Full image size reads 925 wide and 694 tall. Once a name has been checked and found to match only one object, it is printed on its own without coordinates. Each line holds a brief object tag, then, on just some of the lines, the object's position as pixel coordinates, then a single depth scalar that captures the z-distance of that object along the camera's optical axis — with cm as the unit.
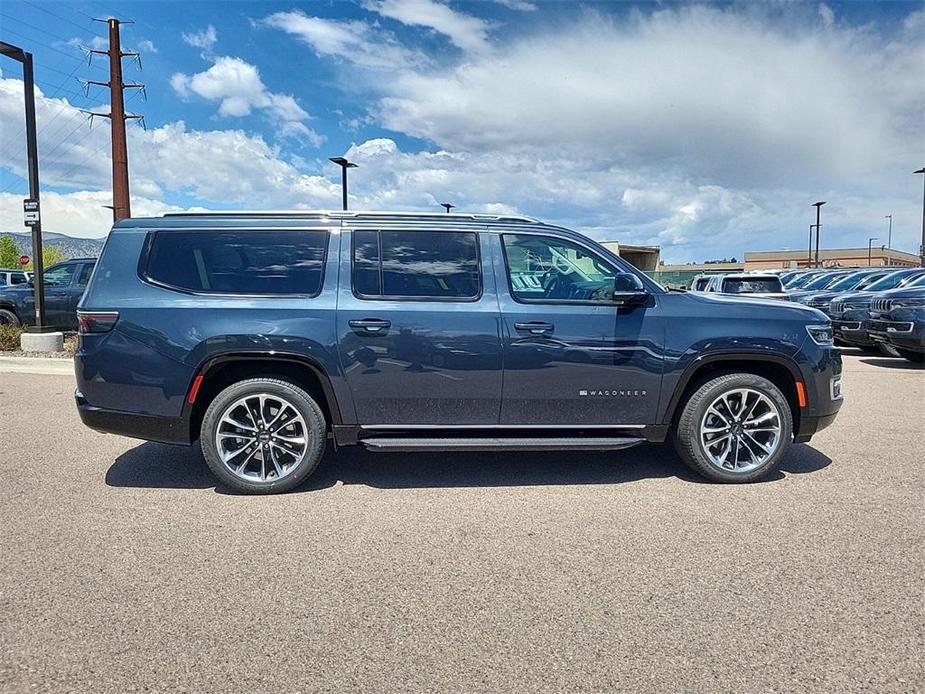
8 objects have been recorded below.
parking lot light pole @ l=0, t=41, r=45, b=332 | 1215
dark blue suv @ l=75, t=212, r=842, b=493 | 448
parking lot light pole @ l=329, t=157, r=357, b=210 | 2214
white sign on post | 1244
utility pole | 1944
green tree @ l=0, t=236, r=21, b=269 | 7938
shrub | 1226
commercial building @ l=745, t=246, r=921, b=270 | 7000
